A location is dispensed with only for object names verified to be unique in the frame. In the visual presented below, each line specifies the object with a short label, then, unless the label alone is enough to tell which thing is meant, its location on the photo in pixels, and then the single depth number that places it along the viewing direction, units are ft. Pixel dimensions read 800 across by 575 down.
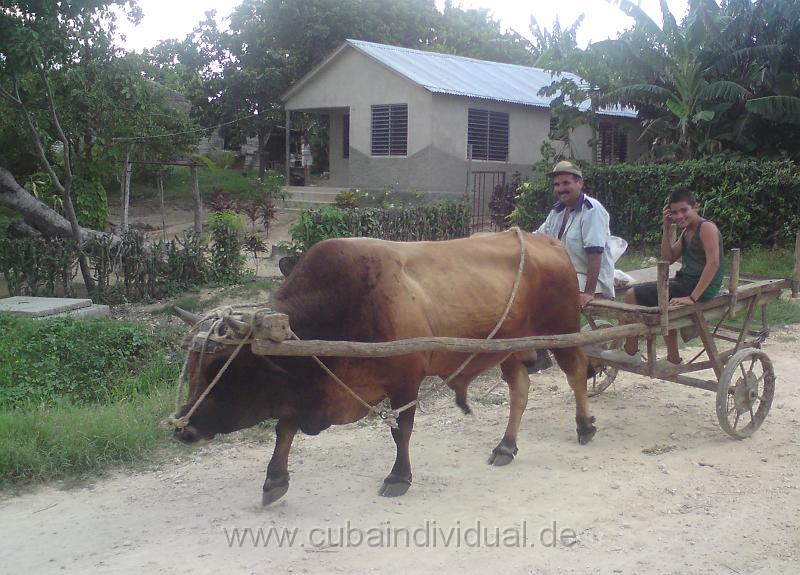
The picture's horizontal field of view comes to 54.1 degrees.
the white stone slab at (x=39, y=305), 29.91
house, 61.16
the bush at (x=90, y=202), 54.75
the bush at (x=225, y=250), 39.32
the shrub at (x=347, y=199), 55.92
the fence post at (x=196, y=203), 43.30
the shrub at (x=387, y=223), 35.60
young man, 17.87
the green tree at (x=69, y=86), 32.50
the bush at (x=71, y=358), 23.94
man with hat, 18.12
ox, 13.25
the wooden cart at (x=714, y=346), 17.34
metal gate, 59.26
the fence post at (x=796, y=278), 20.08
